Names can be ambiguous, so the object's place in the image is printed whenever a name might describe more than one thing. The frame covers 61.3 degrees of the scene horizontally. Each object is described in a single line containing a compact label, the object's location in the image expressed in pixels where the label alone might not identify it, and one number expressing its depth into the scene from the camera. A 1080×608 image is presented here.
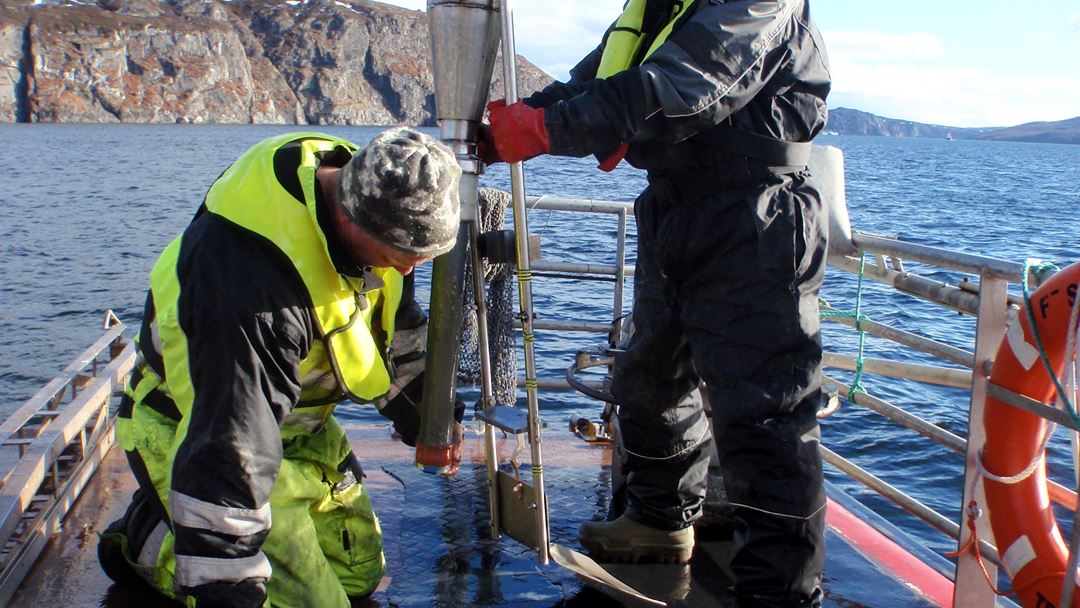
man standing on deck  2.75
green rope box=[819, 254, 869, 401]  4.04
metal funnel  2.98
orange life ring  2.99
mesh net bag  5.34
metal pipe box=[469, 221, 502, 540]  3.31
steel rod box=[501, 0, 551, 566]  3.16
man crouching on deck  2.35
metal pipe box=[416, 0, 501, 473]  2.99
